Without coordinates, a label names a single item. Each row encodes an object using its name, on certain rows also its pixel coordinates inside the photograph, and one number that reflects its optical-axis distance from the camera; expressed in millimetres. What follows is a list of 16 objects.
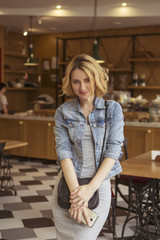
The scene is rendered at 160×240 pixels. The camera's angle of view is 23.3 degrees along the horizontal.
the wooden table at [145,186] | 2892
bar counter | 6059
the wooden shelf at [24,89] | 10695
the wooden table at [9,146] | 4698
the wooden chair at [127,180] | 3564
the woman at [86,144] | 1754
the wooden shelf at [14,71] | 10295
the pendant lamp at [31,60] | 7480
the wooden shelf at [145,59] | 9013
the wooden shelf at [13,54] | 10305
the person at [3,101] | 8360
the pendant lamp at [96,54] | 6746
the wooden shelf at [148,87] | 9062
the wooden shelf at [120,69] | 9438
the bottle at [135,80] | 9127
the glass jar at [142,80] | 9117
